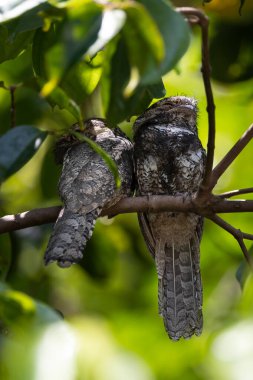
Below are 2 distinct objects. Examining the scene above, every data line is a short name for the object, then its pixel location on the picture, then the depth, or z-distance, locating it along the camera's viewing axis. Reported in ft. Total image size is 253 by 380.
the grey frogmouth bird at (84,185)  19.98
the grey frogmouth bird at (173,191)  25.80
